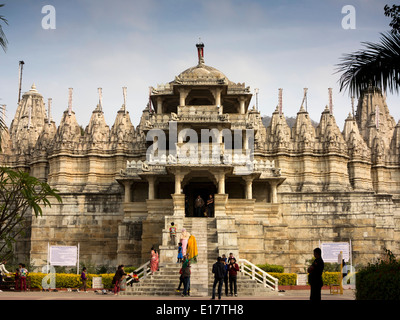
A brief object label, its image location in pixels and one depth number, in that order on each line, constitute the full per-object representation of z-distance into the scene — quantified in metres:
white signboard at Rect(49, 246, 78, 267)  30.72
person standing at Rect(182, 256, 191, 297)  21.50
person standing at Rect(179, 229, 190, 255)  25.90
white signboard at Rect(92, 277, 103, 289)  29.12
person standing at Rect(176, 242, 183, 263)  25.38
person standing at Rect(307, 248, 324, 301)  13.96
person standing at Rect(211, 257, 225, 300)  20.16
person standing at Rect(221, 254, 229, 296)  20.79
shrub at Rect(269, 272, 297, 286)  29.75
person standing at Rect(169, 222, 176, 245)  28.20
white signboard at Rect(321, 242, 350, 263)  31.78
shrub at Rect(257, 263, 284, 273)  31.02
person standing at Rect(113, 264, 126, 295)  24.36
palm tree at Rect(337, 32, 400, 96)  13.85
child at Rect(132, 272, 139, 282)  25.81
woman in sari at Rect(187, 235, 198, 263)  22.65
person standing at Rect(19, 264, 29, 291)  27.96
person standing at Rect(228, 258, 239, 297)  21.88
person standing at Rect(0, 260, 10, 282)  29.12
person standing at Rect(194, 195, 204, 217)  33.31
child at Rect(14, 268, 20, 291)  28.16
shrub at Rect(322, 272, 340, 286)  30.95
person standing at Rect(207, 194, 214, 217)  35.19
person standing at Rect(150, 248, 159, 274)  25.70
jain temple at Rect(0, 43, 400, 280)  33.19
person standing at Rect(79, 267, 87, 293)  28.28
